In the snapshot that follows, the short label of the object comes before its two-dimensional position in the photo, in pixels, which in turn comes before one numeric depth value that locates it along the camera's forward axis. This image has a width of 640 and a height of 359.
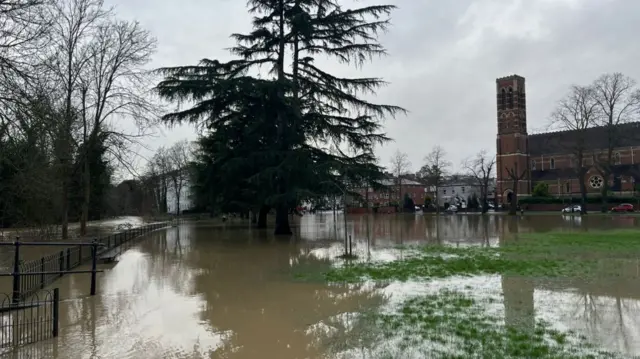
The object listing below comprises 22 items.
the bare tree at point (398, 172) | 86.12
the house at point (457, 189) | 112.23
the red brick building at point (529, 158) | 77.50
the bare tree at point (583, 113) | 51.78
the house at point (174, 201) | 112.38
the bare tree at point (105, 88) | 25.55
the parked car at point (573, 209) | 65.47
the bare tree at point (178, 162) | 72.69
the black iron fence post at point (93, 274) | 10.56
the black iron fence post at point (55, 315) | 7.05
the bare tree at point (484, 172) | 67.12
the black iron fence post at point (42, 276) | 11.14
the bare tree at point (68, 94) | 11.12
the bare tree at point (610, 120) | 52.09
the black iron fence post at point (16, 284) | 8.90
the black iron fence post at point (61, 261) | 13.24
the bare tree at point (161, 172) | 71.40
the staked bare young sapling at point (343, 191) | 22.95
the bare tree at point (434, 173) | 74.97
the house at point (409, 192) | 89.49
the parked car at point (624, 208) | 62.82
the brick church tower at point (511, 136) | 81.25
